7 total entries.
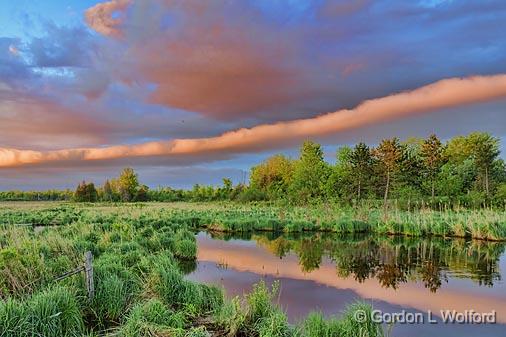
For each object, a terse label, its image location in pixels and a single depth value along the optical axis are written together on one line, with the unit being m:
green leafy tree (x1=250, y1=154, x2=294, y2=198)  68.97
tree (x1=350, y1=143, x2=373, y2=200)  50.53
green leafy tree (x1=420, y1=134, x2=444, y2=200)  53.22
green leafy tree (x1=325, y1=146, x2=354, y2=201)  50.31
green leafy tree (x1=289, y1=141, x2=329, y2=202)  52.50
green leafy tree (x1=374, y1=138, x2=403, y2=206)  47.53
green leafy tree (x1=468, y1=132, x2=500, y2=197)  50.33
